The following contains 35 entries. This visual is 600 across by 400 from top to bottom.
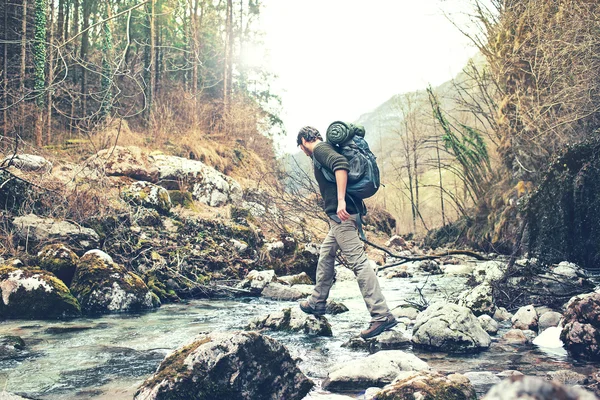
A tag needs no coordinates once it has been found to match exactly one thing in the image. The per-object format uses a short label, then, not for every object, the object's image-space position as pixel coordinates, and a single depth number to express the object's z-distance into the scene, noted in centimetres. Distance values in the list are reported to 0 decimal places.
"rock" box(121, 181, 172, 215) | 1216
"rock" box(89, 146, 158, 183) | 1438
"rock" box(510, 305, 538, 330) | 596
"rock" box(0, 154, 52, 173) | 1025
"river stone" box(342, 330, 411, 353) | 528
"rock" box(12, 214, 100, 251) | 867
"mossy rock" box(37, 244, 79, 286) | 792
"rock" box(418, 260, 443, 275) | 1303
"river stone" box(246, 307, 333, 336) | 605
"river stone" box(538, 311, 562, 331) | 586
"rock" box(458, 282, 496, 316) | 691
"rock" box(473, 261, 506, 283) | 899
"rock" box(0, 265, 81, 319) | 698
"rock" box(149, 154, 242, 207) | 1588
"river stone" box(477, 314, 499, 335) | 590
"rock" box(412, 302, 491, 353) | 512
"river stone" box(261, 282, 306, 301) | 920
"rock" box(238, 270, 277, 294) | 975
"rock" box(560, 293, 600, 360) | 454
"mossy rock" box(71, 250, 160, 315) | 766
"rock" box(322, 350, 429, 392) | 394
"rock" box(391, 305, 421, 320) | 704
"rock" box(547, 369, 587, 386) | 366
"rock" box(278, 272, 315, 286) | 1057
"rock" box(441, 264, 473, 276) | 1220
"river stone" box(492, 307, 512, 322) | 671
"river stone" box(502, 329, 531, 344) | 541
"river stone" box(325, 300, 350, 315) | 755
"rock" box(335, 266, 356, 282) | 1198
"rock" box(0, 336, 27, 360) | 493
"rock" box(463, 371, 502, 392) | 374
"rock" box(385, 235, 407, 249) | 2056
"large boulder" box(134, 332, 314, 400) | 330
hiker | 524
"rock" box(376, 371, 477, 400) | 325
